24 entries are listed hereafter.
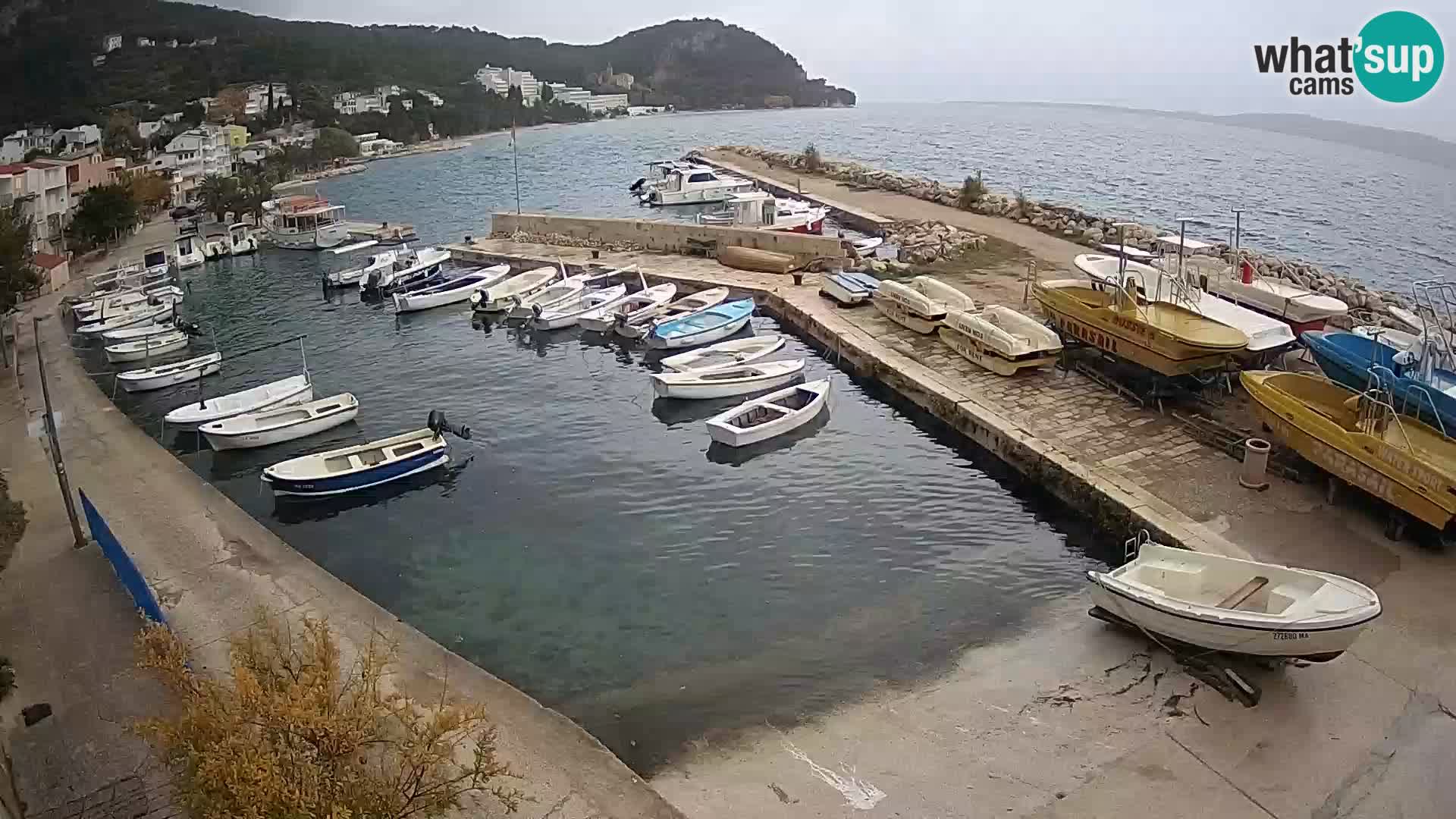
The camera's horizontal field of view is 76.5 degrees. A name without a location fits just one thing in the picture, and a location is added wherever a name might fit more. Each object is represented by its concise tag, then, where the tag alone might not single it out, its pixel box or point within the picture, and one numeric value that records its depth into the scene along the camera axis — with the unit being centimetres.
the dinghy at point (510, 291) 2777
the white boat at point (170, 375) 2209
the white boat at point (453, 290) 2869
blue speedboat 1295
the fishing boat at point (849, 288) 2455
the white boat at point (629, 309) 2494
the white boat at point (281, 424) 1830
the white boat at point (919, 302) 2164
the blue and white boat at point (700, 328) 2300
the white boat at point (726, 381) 1981
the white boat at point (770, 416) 1750
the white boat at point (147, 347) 2423
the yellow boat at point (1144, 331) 1612
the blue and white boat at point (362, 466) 1606
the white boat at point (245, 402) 1934
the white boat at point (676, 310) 2430
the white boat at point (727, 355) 2105
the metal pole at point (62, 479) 1356
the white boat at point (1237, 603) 936
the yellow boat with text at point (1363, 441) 1150
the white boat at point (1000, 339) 1842
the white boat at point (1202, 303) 1656
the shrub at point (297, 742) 591
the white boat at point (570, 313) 2566
